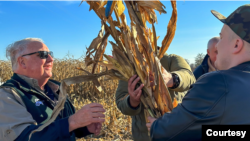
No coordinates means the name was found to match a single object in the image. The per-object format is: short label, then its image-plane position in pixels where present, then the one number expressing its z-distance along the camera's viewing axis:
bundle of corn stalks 1.23
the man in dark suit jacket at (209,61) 2.62
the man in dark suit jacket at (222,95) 0.81
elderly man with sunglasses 1.21
